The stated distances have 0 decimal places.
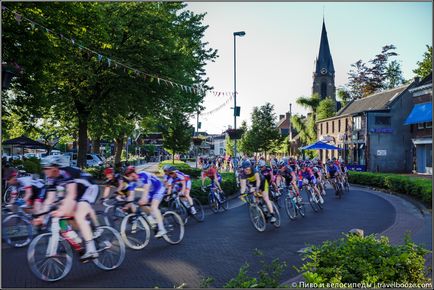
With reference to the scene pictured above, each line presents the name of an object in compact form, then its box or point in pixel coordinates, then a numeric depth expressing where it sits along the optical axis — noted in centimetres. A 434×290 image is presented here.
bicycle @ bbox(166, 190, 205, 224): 1269
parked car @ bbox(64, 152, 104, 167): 4019
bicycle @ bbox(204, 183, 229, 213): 1547
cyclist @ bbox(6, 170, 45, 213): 909
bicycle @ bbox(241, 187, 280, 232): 1170
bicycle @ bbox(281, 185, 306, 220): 1395
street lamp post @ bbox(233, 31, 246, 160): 2068
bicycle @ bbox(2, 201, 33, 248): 962
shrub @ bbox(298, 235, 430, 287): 488
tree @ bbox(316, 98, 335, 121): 6147
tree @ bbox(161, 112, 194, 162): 4462
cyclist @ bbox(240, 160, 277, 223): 1182
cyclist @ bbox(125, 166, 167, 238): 966
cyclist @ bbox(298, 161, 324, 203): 1616
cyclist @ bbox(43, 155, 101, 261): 740
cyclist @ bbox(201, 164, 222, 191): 1524
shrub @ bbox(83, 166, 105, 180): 2669
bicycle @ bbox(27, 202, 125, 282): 709
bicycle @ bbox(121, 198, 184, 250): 932
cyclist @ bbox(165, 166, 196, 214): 1255
